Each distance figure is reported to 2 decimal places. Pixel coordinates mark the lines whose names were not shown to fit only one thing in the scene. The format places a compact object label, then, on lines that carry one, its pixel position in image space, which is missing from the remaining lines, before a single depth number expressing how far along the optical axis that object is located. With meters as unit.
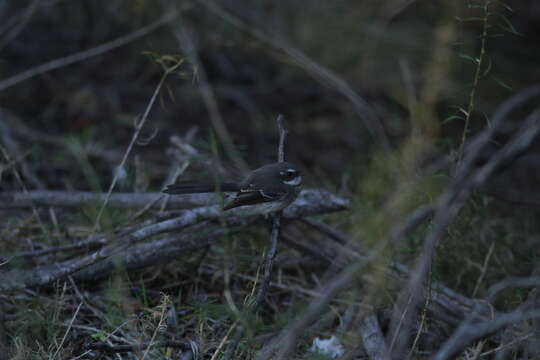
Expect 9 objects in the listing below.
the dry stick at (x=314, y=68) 11.80
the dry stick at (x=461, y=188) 4.54
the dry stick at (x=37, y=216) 8.30
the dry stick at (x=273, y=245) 6.09
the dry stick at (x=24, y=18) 11.56
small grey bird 7.89
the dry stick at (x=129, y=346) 6.08
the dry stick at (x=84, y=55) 10.30
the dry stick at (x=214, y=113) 10.48
